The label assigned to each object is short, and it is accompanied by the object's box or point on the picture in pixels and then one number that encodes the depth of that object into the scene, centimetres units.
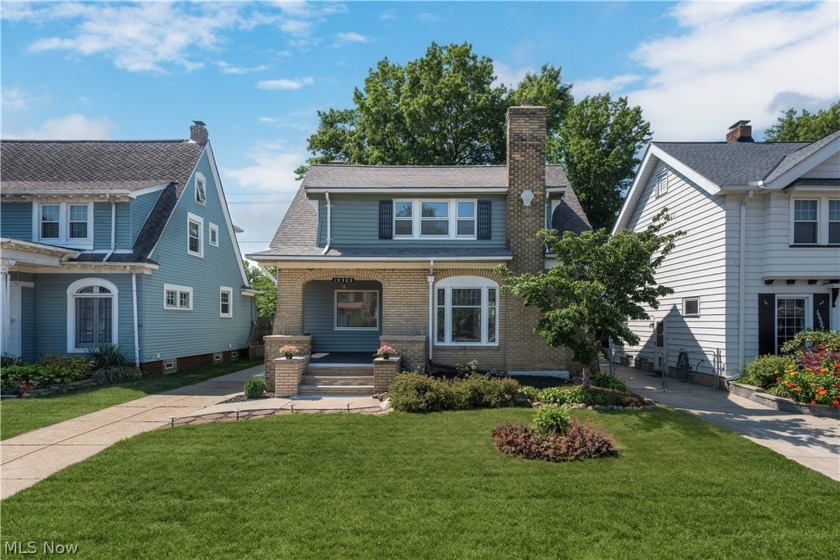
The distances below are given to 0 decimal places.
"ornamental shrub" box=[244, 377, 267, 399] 1144
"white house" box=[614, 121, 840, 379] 1260
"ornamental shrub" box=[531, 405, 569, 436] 762
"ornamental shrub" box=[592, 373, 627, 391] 1117
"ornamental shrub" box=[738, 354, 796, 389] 1134
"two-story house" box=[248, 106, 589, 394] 1291
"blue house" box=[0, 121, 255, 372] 1470
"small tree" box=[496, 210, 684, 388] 981
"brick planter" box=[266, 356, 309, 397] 1162
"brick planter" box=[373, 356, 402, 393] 1139
